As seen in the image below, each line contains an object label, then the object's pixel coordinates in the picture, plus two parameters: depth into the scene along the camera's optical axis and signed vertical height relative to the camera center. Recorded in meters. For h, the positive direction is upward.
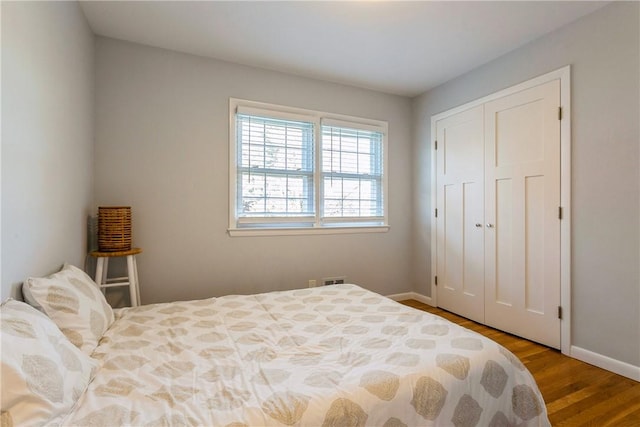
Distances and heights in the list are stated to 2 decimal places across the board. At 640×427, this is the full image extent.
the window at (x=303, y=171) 2.96 +0.44
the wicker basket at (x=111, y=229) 2.24 -0.12
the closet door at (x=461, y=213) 3.03 +0.01
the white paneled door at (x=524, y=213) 2.43 +0.01
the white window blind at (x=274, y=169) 2.97 +0.44
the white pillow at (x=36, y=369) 0.83 -0.47
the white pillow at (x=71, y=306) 1.34 -0.43
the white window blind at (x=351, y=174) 3.35 +0.44
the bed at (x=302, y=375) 1.00 -0.62
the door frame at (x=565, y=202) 2.32 +0.09
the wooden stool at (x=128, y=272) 2.19 -0.44
